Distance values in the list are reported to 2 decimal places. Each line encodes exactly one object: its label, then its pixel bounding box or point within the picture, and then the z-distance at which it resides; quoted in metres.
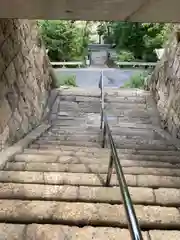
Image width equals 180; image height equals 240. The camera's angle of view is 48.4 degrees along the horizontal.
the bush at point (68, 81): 6.77
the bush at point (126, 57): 10.09
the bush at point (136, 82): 7.03
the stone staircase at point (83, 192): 1.10
